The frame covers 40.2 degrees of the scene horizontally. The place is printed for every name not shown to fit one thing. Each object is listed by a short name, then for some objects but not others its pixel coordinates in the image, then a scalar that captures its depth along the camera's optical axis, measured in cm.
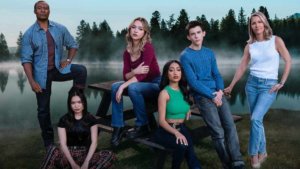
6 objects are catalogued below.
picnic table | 586
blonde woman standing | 629
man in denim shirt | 714
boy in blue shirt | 597
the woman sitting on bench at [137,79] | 612
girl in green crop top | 566
